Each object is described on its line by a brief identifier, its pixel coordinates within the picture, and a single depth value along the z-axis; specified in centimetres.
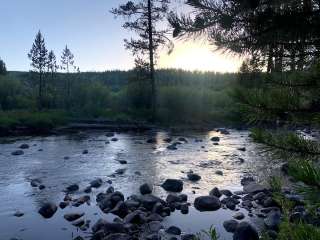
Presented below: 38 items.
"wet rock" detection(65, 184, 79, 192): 656
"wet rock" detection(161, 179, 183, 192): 655
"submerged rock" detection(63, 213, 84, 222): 521
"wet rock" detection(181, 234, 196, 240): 445
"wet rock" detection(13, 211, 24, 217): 530
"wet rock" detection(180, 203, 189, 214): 548
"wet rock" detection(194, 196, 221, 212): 563
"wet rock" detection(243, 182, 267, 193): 635
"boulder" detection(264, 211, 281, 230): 482
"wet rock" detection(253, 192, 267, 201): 603
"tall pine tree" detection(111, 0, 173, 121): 1668
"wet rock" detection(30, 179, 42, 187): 685
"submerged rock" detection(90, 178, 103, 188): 680
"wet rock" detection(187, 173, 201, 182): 735
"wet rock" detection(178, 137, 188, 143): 1257
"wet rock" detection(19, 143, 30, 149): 1117
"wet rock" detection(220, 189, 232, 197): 625
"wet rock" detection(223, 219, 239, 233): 480
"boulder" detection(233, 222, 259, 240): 444
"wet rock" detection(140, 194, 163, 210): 562
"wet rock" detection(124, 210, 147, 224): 513
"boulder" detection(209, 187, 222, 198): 619
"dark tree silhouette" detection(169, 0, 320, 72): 179
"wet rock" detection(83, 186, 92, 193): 647
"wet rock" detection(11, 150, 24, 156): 999
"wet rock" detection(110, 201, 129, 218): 544
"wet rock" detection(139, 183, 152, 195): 638
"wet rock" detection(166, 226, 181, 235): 468
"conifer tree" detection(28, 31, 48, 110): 3043
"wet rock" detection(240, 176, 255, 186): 691
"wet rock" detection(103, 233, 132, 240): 443
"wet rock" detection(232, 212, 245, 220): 522
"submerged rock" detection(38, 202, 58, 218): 538
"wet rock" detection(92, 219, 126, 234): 469
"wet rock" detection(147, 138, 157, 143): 1247
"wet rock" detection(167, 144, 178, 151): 1094
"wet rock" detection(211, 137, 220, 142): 1277
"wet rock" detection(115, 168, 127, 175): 784
